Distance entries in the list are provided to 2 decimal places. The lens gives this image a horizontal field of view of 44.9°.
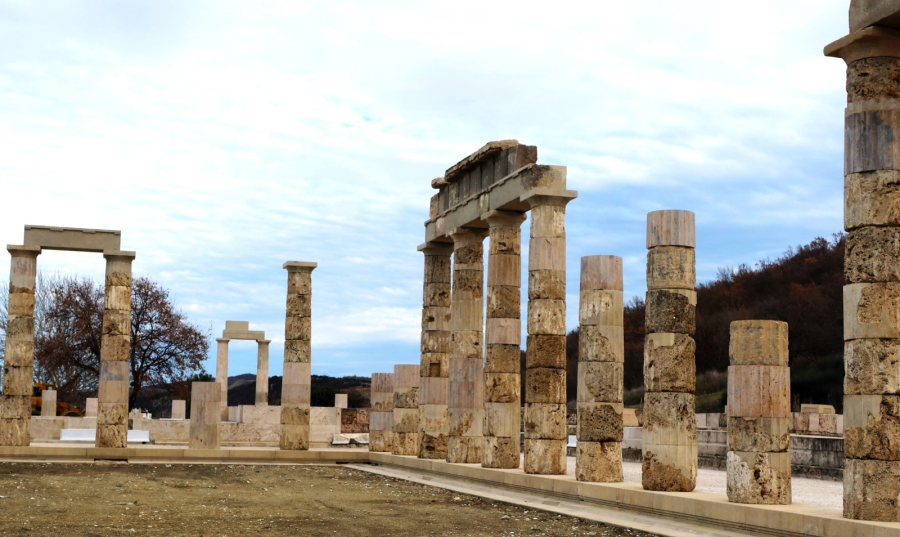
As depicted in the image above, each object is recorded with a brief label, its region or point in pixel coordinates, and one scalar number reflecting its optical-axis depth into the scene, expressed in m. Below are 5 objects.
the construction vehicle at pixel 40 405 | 41.28
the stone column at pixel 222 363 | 40.50
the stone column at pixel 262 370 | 40.44
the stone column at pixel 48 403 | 35.66
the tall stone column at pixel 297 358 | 25.53
